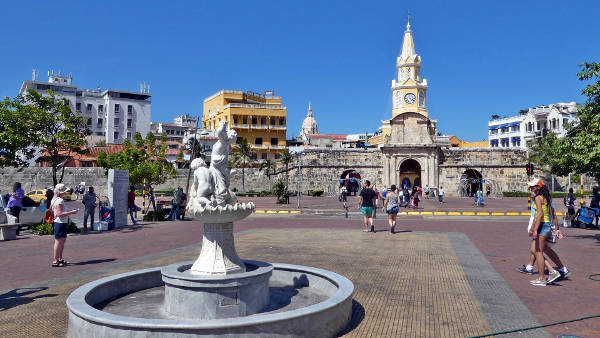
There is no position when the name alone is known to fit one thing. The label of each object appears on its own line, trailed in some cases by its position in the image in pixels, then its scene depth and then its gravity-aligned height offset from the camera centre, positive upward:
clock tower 55.75 +13.96
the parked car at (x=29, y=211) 15.83 -0.88
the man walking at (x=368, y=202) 14.72 -0.48
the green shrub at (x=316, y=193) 43.69 -0.50
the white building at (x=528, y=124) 62.28 +10.45
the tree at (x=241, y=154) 49.69 +4.14
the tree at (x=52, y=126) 16.23 +2.39
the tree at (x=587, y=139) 11.11 +1.37
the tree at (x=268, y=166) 49.28 +2.57
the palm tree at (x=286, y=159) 47.34 +3.23
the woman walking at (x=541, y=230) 7.33 -0.72
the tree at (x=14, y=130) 15.47 +2.14
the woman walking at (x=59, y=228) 8.87 -0.83
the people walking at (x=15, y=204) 14.52 -0.56
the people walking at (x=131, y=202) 18.70 -0.62
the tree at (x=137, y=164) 19.31 +1.14
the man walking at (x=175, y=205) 19.66 -0.79
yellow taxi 31.61 -0.48
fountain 4.22 -1.32
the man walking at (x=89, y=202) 15.51 -0.52
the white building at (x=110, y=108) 65.88 +12.60
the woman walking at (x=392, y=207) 14.45 -0.63
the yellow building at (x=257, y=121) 60.12 +9.63
